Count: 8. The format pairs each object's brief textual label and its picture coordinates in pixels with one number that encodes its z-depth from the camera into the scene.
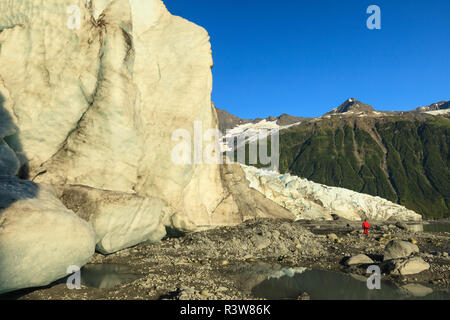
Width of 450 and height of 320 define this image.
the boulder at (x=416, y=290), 11.72
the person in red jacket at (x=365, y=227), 28.92
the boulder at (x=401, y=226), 39.87
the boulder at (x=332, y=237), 24.95
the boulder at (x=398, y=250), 17.27
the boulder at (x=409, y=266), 14.14
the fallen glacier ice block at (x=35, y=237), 7.19
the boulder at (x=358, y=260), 16.22
